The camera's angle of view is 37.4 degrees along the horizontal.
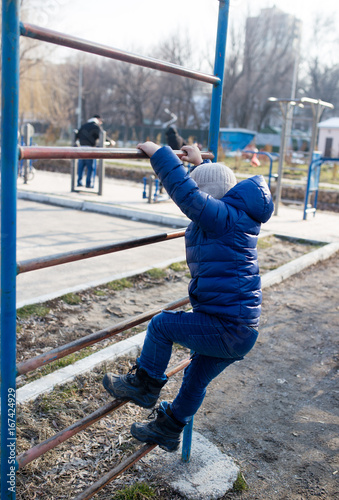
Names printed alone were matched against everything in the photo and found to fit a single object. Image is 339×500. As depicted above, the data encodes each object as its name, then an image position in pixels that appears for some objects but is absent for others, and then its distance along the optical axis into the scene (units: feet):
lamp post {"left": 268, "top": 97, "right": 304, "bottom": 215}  32.63
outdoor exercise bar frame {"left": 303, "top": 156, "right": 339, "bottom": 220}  32.45
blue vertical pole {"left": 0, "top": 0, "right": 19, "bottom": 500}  4.31
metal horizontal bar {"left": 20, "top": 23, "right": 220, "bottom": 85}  4.68
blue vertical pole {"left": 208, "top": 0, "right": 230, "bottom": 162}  7.34
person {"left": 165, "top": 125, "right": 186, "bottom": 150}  36.65
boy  5.79
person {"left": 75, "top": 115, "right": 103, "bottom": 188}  37.86
